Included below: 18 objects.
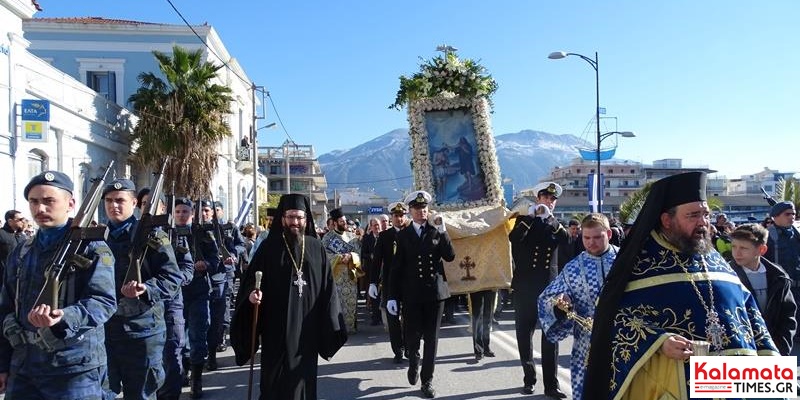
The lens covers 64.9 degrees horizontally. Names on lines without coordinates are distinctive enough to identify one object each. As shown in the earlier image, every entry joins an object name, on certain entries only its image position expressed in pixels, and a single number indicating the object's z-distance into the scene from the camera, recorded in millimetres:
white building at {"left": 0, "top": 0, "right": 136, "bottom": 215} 14875
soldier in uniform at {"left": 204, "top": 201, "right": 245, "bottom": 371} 8070
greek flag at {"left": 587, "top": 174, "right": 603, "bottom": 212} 20594
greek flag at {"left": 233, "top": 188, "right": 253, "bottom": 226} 11594
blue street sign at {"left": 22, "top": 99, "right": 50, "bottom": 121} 15219
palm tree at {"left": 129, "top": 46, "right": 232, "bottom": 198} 22359
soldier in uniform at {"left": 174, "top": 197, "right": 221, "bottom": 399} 6809
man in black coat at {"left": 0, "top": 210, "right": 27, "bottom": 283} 9781
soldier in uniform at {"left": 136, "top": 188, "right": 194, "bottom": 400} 6102
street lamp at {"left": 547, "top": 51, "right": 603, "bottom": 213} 20203
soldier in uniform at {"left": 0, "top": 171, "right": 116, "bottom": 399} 3543
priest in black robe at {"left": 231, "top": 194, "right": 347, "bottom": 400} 5078
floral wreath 10461
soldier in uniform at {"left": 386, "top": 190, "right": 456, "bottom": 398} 6941
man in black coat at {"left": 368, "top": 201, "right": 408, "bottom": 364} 8109
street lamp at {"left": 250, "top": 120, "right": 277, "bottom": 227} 30495
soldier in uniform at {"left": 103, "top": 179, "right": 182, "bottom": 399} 4891
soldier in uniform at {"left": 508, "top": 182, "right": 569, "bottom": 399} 6660
